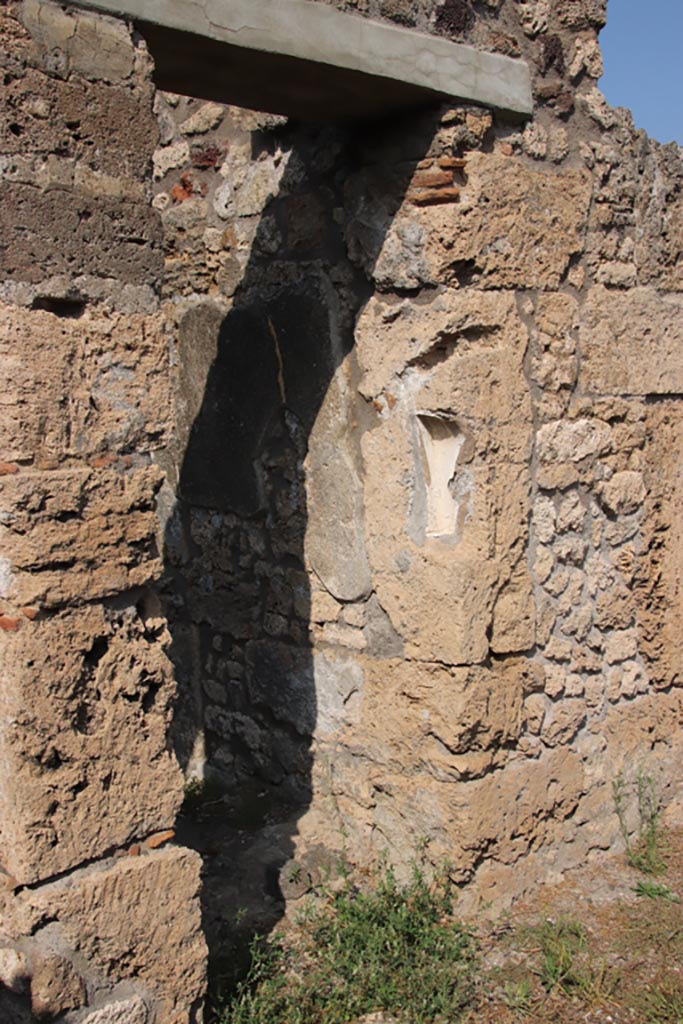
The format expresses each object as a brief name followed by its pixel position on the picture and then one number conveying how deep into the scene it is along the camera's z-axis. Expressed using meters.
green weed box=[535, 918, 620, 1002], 3.14
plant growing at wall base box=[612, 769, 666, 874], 3.88
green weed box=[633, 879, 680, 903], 3.68
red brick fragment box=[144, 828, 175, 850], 2.66
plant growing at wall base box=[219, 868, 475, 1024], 3.02
